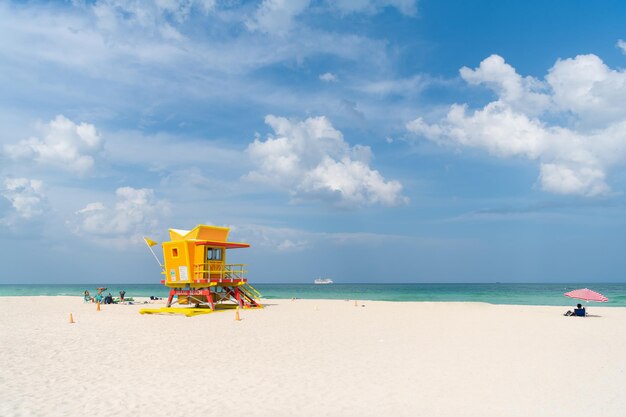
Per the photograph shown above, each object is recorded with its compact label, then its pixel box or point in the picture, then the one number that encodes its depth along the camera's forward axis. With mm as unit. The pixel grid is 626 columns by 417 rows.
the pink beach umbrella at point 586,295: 28380
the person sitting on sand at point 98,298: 39812
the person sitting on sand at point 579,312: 28672
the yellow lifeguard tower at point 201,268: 28828
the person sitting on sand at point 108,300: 38969
